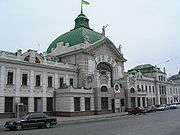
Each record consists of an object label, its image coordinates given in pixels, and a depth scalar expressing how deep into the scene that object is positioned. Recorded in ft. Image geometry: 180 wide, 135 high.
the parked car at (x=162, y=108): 208.55
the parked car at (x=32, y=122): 82.35
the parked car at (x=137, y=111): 163.92
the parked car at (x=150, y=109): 187.45
